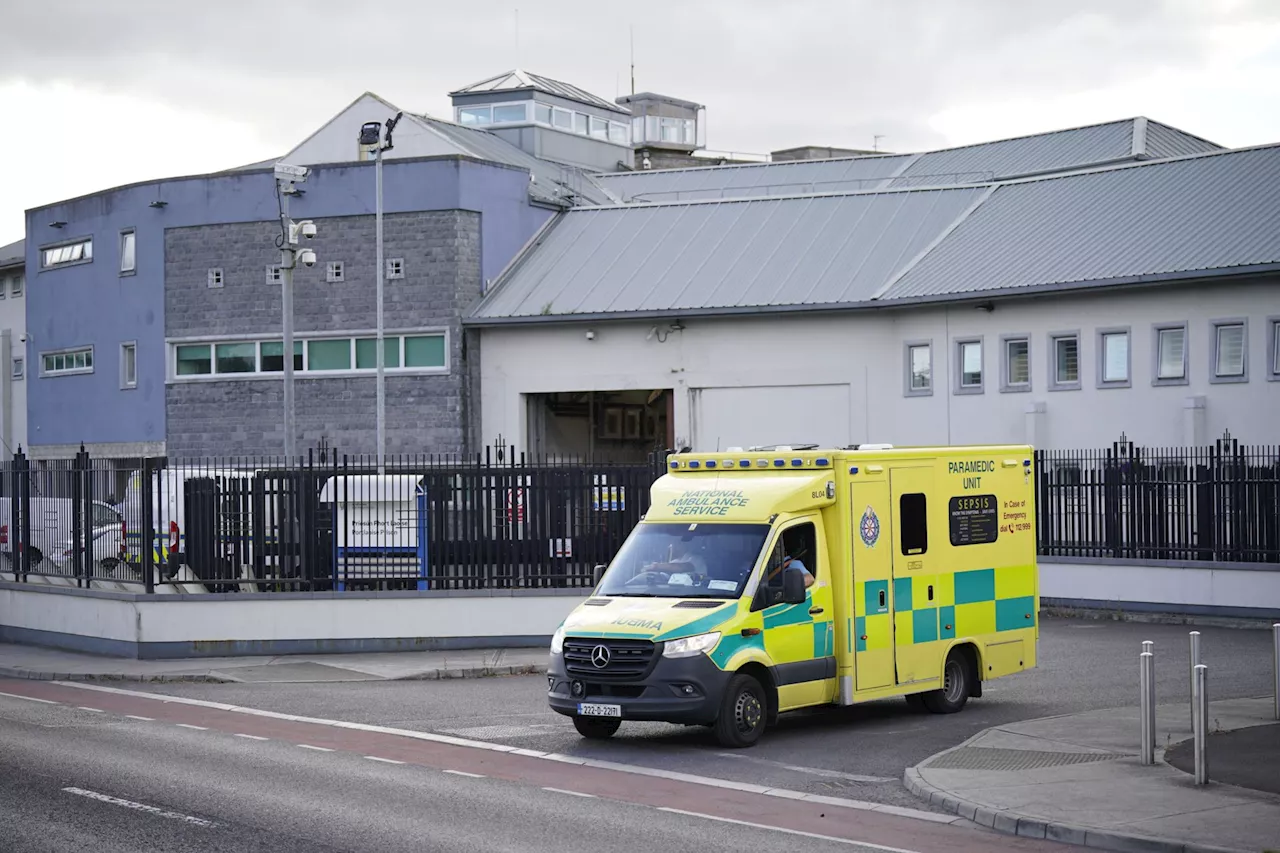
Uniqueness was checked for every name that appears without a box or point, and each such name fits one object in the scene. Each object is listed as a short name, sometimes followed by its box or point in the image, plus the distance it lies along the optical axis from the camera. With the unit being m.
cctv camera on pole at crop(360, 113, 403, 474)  42.19
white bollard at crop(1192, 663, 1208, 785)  12.08
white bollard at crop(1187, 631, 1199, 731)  13.82
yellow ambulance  14.73
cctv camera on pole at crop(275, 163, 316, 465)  32.45
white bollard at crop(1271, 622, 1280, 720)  15.23
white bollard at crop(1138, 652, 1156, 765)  13.09
